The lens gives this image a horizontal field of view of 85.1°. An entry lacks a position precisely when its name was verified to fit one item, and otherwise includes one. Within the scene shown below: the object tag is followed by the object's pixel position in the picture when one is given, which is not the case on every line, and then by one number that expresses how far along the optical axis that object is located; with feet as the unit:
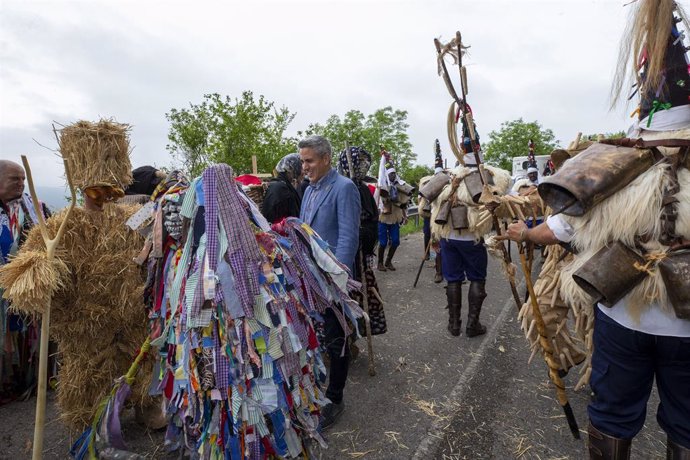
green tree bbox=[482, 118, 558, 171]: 112.57
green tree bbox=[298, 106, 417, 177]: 103.86
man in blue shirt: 8.95
